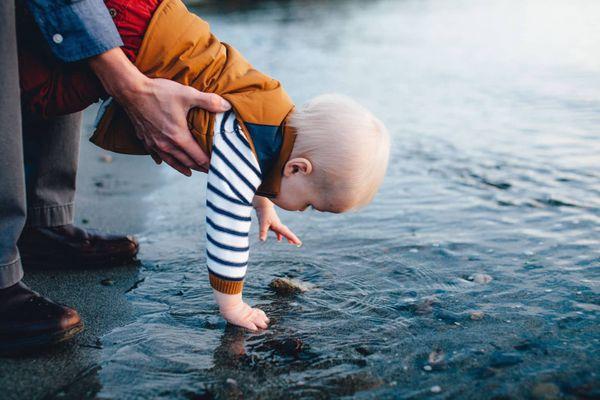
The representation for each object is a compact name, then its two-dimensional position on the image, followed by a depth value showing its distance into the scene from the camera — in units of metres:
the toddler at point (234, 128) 2.61
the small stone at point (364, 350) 2.47
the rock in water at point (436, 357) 2.38
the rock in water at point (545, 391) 2.13
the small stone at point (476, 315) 2.74
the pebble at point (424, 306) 2.81
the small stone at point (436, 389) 2.19
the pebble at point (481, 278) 3.12
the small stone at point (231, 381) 2.25
